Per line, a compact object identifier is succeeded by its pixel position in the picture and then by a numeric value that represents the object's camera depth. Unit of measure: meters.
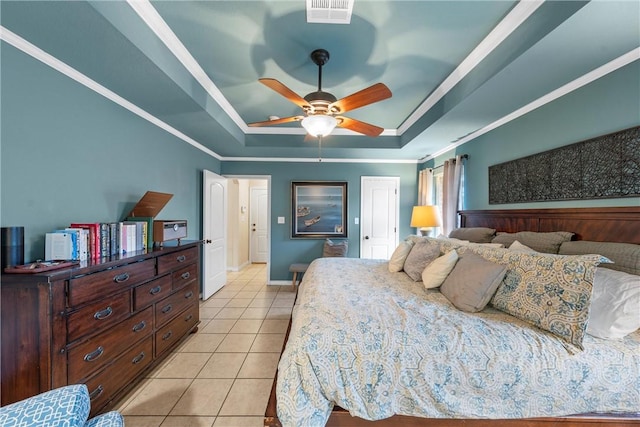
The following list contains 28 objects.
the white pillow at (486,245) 2.08
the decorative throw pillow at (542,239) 1.84
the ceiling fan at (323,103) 1.78
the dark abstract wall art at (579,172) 1.58
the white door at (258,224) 6.59
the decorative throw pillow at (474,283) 1.53
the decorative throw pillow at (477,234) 2.54
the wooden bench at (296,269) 4.20
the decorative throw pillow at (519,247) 1.85
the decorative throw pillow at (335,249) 4.34
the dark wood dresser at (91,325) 1.25
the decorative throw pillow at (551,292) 1.21
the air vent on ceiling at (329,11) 1.50
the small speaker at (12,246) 1.34
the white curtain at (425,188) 4.18
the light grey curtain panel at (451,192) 3.30
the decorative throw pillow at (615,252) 1.38
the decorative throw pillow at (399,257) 2.50
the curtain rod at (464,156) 3.27
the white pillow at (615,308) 1.20
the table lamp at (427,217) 3.46
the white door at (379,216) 4.67
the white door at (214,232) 3.81
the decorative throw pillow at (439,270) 1.90
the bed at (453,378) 1.15
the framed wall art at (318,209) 4.60
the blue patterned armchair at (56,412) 0.78
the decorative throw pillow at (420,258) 2.21
